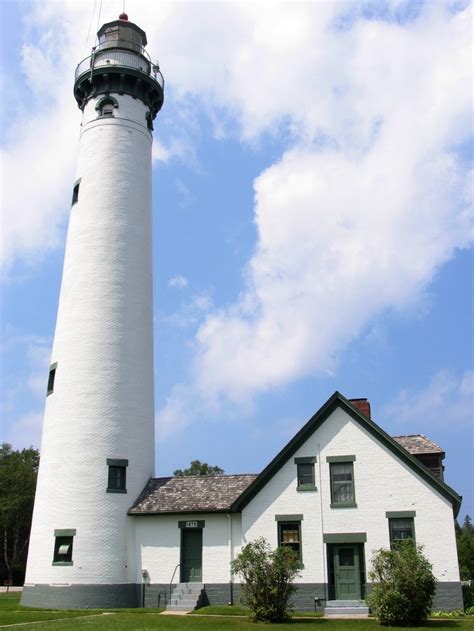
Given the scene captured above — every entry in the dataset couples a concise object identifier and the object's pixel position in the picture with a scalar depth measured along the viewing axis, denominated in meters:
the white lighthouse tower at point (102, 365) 24.55
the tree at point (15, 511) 45.26
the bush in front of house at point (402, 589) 17.92
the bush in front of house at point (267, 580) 19.36
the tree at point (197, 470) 57.79
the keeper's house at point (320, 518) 22.31
